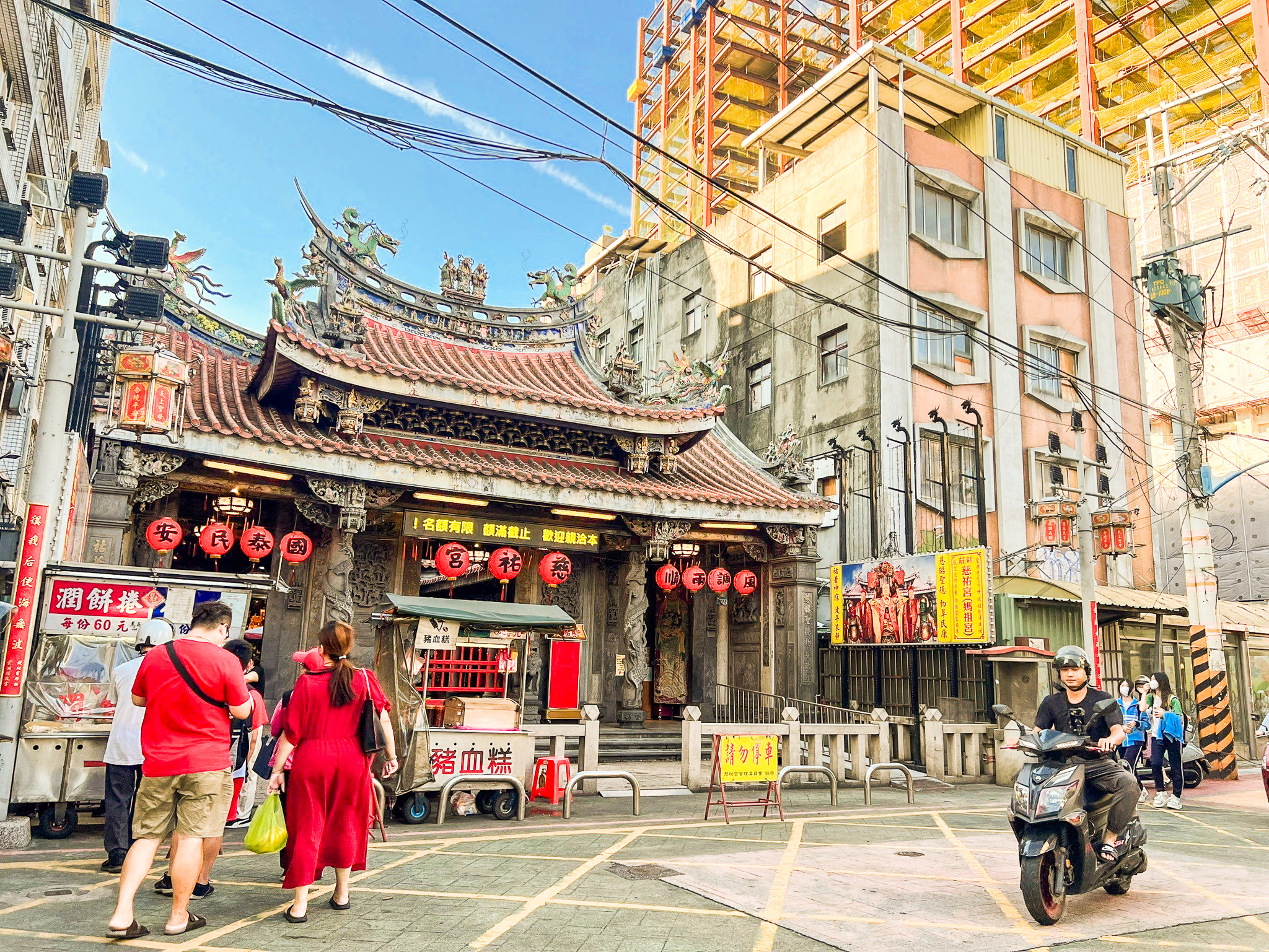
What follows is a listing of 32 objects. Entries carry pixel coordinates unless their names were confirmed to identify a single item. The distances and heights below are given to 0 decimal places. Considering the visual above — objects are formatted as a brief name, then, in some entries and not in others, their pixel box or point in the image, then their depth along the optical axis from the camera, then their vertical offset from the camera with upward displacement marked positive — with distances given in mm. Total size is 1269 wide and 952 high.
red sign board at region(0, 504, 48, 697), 7688 +281
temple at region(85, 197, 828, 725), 13445 +2551
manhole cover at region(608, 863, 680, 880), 6824 -1663
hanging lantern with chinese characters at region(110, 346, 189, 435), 9547 +2736
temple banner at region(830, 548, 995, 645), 15250 +1045
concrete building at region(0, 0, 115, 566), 11805 +7313
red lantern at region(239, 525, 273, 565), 13055 +1406
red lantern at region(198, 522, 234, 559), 12680 +1402
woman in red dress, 5188 -760
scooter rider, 6035 -416
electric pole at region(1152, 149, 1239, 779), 15977 +1678
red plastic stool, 10773 -1501
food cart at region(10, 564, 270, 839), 7812 -303
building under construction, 31000 +22206
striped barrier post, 15898 -759
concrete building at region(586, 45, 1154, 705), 22734 +9640
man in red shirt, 4941 -613
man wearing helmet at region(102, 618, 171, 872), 6516 -978
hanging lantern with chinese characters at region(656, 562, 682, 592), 16694 +1376
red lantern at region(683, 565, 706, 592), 16672 +1358
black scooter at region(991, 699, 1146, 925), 5559 -1031
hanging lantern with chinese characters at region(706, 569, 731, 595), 16672 +1346
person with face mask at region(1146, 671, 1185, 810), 12758 -1112
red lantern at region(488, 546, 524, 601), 15070 +1387
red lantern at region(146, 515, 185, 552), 12422 +1419
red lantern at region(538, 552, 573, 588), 15203 +1346
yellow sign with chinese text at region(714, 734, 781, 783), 10508 -1196
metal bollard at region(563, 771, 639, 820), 9844 -1424
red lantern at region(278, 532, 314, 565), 13328 +1395
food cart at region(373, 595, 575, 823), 9367 -449
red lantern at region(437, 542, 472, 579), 14641 +1377
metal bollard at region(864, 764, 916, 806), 11352 -1577
